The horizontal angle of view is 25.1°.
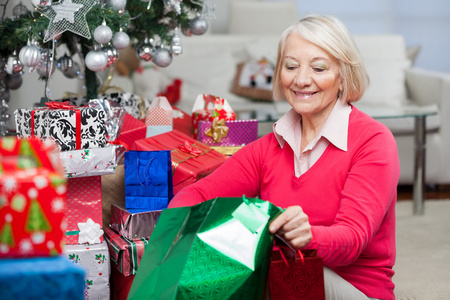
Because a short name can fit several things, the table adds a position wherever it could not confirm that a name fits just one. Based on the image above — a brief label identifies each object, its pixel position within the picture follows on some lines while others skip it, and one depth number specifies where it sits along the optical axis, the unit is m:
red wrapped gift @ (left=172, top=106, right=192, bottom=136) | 3.26
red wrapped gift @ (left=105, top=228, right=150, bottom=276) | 2.65
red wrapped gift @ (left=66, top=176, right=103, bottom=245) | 2.68
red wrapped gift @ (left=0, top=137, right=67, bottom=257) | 1.54
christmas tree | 2.79
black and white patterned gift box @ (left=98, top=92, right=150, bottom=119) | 3.20
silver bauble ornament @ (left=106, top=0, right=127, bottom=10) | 2.82
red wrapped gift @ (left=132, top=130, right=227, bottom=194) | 2.80
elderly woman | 2.33
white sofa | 4.32
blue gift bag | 2.71
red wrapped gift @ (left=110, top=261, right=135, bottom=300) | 2.69
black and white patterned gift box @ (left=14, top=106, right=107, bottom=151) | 2.62
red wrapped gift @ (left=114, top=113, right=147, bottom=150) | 2.95
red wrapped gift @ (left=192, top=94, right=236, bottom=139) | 3.15
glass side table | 3.86
